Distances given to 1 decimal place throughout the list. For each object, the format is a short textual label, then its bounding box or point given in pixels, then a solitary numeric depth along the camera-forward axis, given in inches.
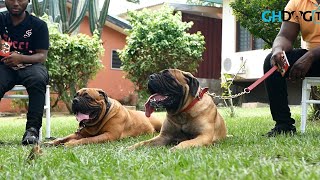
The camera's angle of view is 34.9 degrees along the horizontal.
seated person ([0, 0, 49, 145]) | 197.8
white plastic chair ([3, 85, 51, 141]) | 209.6
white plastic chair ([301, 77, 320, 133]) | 195.2
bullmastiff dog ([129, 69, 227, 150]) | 172.2
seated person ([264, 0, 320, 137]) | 191.5
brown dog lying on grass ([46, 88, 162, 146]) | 200.1
